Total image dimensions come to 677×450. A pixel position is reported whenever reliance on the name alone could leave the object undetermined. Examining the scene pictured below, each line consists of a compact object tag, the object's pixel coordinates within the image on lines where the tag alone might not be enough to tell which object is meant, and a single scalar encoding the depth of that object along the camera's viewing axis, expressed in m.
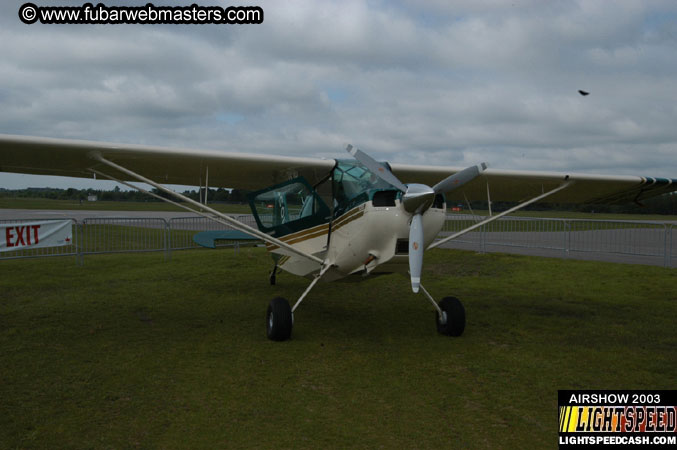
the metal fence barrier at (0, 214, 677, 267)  13.26
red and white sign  9.76
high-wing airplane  5.26
